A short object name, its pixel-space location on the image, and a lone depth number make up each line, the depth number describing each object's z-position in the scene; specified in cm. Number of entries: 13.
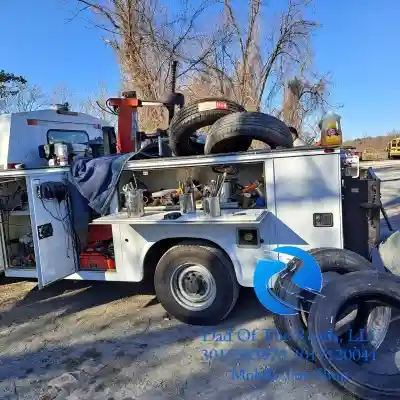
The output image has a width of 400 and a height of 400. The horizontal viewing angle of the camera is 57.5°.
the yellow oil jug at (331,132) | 353
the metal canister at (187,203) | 390
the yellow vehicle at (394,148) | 3227
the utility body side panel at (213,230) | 350
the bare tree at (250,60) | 1580
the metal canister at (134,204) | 395
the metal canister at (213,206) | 362
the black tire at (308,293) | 321
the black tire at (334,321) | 264
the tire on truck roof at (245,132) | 379
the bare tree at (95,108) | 2152
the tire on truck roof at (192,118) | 434
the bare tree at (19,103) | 2138
